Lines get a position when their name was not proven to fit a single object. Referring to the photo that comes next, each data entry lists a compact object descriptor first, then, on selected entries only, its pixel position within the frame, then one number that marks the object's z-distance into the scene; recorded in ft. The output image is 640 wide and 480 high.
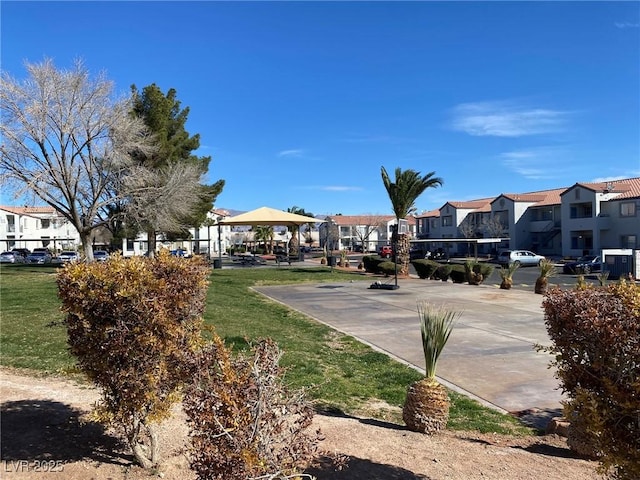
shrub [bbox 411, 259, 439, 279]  88.69
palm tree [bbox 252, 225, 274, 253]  253.85
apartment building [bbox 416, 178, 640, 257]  155.33
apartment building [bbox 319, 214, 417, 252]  311.23
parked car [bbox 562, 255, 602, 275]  104.15
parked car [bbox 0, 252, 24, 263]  169.89
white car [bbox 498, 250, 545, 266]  136.98
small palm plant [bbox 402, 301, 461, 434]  16.10
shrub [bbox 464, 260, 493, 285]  78.82
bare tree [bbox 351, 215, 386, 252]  315.37
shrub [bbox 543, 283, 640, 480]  8.71
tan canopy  106.93
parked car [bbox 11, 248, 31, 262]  169.95
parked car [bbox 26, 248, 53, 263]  164.04
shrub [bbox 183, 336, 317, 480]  8.31
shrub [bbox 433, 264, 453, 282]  84.39
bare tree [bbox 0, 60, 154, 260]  75.05
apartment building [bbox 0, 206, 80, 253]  228.02
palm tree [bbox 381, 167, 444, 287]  104.06
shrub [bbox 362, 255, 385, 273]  102.06
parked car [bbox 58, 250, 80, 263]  157.17
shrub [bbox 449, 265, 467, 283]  81.66
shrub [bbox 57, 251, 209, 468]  11.41
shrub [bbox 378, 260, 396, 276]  93.91
